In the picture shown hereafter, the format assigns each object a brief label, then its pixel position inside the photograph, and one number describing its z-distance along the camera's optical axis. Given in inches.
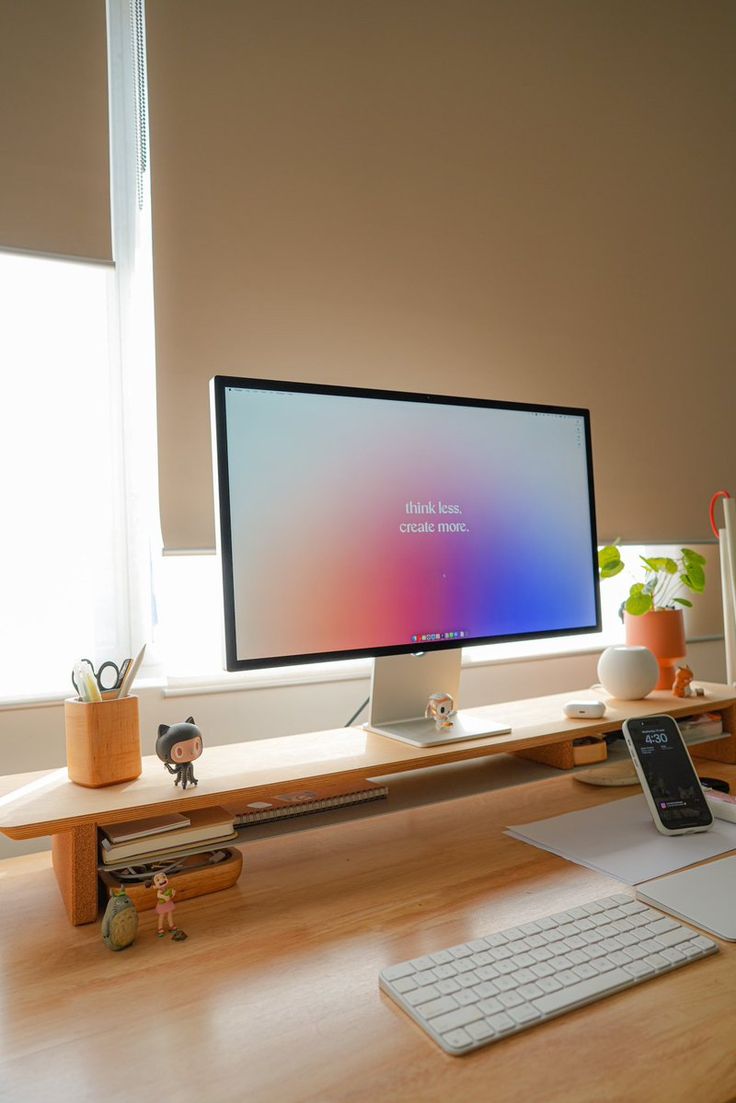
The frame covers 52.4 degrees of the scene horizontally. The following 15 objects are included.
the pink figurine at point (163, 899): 30.9
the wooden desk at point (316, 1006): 21.8
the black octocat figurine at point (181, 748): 34.5
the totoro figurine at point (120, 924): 29.7
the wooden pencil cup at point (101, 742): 35.2
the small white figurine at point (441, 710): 43.3
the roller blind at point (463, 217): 63.3
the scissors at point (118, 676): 36.7
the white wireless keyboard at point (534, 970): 24.2
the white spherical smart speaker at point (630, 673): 52.9
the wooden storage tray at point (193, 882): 32.7
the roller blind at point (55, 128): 58.1
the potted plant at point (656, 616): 57.4
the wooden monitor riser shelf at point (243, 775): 32.1
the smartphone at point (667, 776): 40.1
